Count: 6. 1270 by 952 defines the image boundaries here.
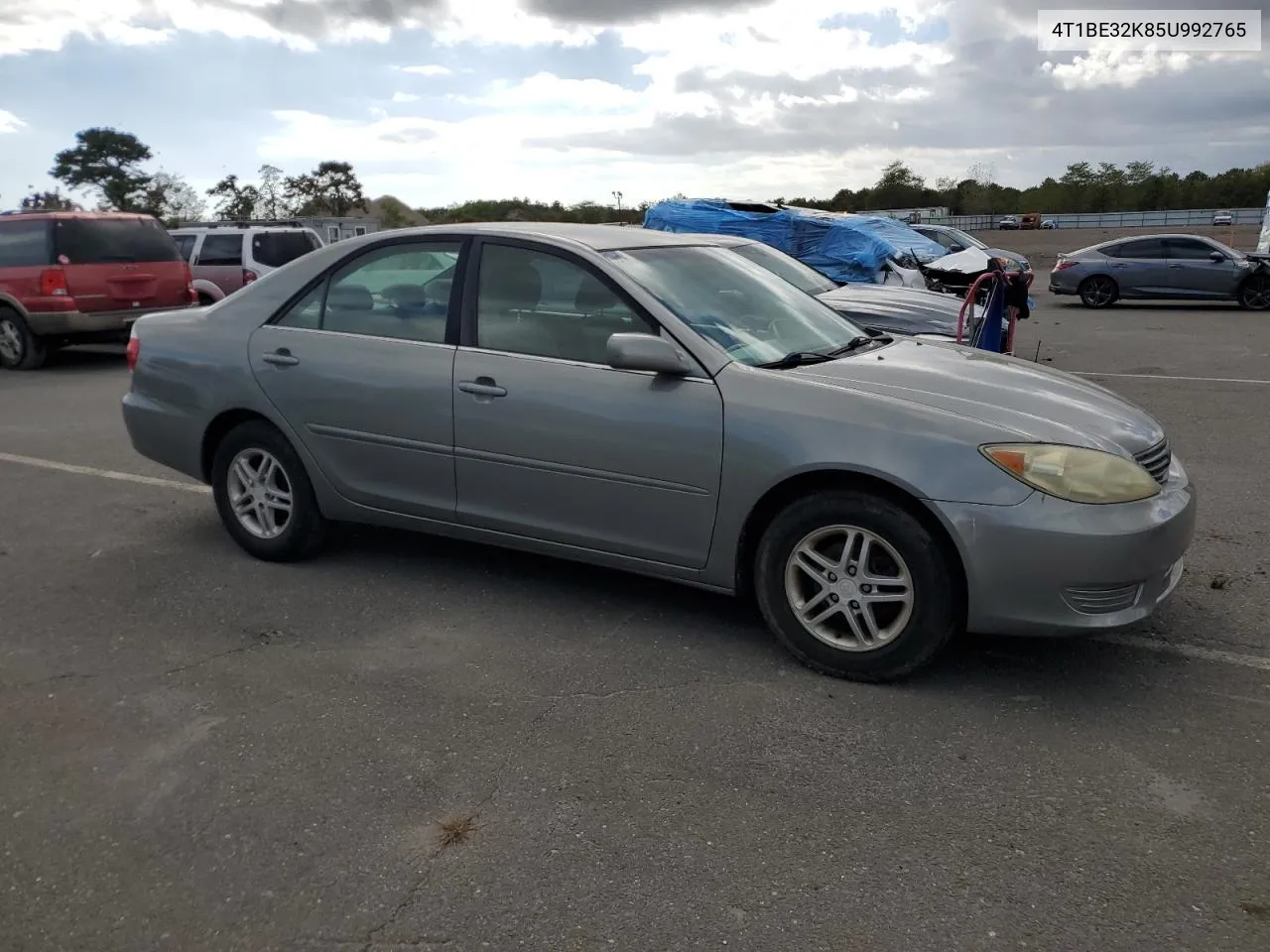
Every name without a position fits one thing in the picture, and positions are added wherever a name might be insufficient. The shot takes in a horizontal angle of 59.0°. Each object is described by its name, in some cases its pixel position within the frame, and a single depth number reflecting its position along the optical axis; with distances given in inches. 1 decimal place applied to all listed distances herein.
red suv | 512.4
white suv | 666.8
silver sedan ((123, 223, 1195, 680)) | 146.3
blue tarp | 625.0
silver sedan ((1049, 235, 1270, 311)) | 772.6
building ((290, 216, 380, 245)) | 1137.2
